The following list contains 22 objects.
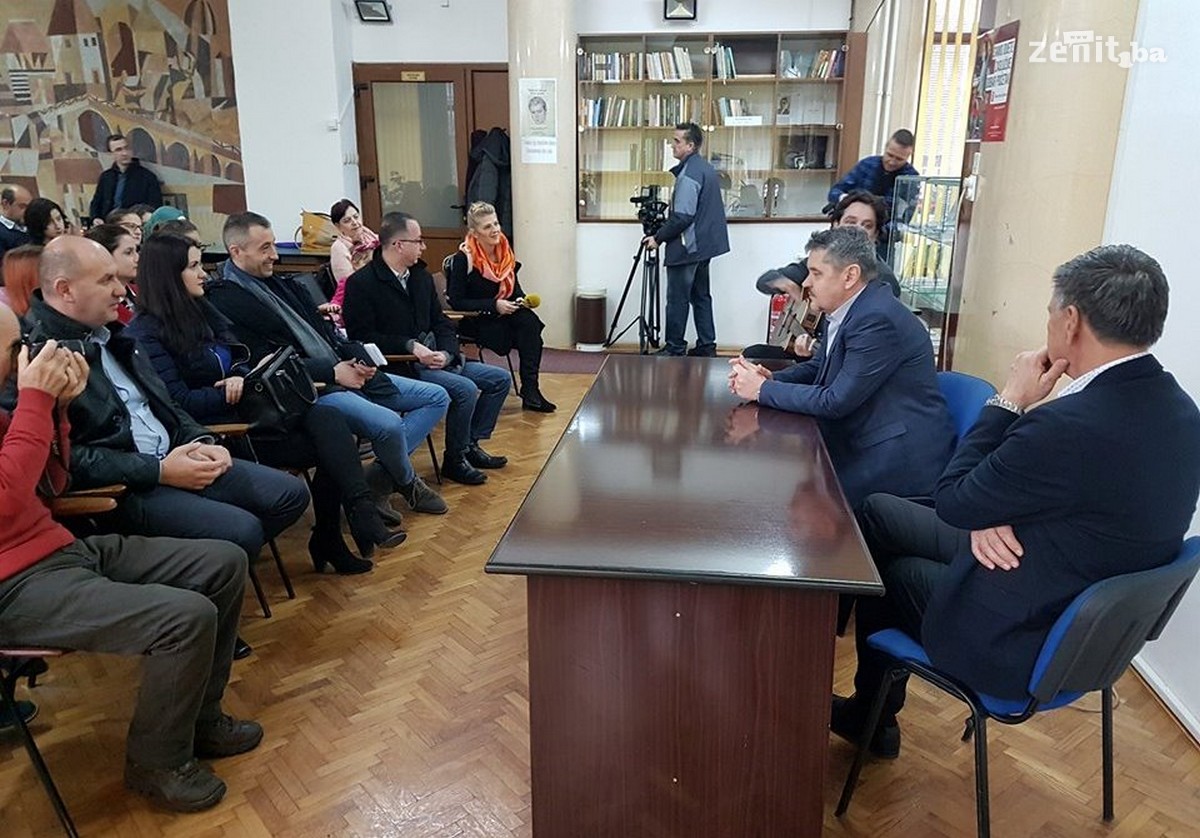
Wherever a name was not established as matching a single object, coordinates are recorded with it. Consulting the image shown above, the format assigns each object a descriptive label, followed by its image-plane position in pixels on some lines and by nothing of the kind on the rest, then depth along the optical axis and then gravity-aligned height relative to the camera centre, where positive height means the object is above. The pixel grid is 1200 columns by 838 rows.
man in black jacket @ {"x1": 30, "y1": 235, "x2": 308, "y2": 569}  2.23 -0.72
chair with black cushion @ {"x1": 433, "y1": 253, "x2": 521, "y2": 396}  4.88 -0.74
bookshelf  6.67 +0.51
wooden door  7.37 +0.37
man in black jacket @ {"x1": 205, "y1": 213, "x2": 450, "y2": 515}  3.23 -0.63
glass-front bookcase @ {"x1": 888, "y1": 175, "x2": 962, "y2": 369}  3.73 -0.29
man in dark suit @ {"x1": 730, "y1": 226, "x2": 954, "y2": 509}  2.42 -0.58
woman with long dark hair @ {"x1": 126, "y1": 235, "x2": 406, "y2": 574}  2.79 -0.70
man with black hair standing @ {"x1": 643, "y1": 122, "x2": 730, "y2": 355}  6.06 -0.41
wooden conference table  1.56 -0.87
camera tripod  6.68 -1.00
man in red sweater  1.81 -0.91
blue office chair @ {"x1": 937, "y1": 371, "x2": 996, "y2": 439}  2.44 -0.61
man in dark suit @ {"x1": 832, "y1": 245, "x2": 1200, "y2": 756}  1.46 -0.50
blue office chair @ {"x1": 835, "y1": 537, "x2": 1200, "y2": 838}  1.46 -0.81
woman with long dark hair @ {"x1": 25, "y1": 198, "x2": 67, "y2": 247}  4.47 -0.24
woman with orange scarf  4.96 -0.68
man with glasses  3.86 -0.71
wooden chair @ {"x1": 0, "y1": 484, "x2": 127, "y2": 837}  1.80 -1.00
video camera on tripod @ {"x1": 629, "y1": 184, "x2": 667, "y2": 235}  6.41 -0.24
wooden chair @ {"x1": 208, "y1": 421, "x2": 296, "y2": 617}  2.74 -0.94
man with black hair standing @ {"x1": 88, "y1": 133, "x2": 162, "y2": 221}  7.12 -0.09
